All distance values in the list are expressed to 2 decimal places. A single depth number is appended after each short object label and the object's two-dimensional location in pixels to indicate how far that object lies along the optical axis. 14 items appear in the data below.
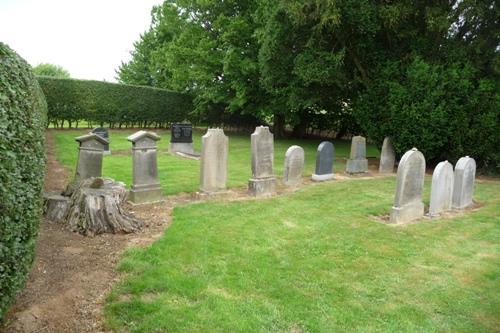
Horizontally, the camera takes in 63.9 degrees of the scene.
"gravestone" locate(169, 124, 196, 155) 17.42
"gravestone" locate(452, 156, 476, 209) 9.24
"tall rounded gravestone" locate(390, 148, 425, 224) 7.90
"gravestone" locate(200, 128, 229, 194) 9.07
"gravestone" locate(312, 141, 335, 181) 11.93
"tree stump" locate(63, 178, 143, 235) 6.27
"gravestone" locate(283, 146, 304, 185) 11.02
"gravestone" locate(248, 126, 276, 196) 9.69
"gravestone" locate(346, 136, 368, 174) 13.48
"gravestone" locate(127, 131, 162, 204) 8.23
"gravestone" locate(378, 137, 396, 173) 14.38
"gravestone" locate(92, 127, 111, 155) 15.75
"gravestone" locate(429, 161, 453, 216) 8.58
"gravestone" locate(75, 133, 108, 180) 8.34
